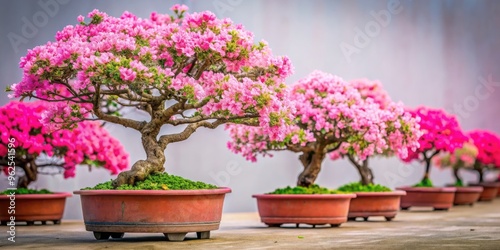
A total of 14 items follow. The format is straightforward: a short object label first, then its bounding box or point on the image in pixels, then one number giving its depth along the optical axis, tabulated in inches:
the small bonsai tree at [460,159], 599.8
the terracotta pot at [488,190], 678.5
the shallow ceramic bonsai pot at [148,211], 251.4
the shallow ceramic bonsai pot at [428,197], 499.8
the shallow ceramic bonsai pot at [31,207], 347.9
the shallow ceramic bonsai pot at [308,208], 334.3
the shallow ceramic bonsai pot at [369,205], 392.2
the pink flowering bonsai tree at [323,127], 335.3
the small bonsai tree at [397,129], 341.4
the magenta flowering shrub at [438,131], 459.8
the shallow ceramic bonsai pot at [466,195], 578.2
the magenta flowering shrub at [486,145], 621.9
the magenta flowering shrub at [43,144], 346.9
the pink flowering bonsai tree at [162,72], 236.5
